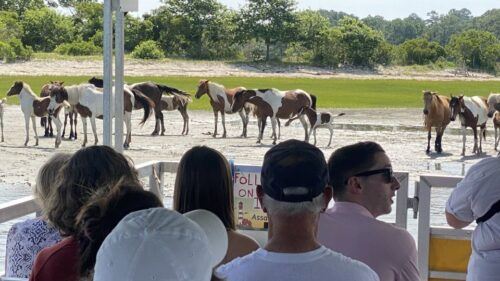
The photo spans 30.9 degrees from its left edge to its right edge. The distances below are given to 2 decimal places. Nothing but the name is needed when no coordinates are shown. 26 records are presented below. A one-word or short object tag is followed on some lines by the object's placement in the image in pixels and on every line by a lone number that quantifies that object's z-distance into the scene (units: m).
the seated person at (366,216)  2.56
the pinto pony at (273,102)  21.86
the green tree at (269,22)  43.81
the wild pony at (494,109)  18.94
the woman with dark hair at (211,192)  2.76
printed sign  4.57
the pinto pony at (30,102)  19.59
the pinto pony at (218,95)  23.08
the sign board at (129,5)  4.89
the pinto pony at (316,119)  20.31
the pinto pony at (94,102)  19.28
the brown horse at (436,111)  19.19
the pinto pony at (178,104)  22.53
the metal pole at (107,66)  4.86
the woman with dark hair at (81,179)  2.47
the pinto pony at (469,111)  19.08
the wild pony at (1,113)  19.73
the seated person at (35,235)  2.89
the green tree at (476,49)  33.47
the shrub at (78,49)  39.38
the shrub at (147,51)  39.33
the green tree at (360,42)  46.59
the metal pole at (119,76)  4.98
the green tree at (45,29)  44.31
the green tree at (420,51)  43.56
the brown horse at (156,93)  21.77
